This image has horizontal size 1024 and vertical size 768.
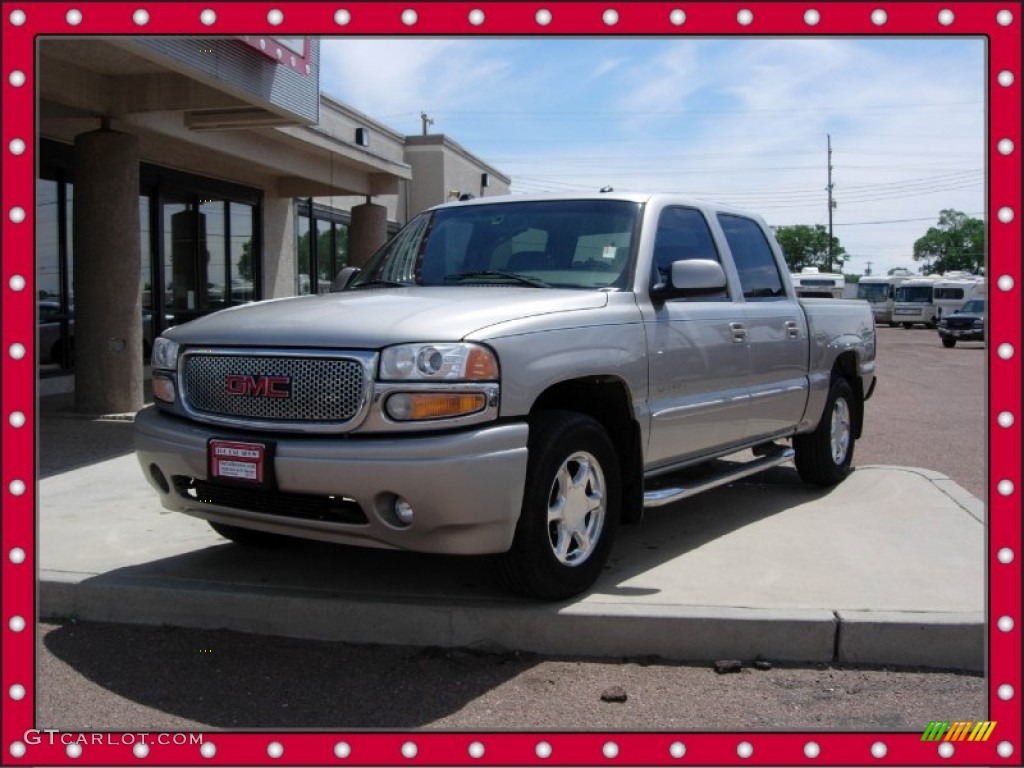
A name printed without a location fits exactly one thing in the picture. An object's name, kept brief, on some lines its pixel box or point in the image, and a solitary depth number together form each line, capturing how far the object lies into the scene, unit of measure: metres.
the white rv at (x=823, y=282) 43.34
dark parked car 32.00
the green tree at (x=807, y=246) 83.06
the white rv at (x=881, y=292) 51.31
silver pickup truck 3.91
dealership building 9.95
